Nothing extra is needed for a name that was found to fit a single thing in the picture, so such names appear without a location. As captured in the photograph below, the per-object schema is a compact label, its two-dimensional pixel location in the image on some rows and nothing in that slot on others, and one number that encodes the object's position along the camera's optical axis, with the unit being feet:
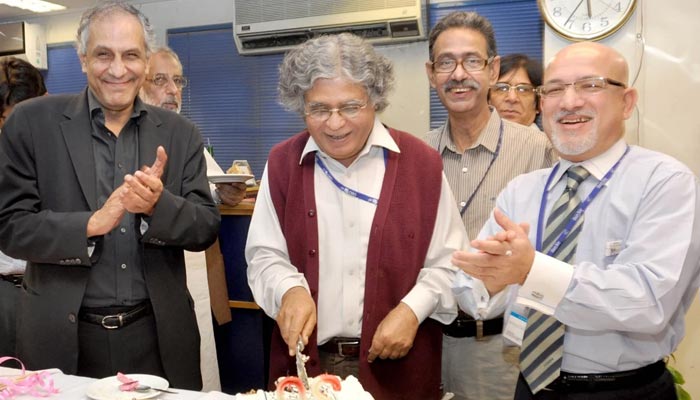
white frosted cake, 4.31
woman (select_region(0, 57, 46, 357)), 8.76
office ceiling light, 20.26
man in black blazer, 5.95
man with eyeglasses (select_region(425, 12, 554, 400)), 6.75
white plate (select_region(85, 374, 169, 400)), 4.79
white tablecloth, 4.95
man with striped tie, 4.45
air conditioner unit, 15.93
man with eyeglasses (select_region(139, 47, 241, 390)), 10.02
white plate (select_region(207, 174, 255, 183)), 9.95
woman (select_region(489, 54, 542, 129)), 9.91
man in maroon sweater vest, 5.75
